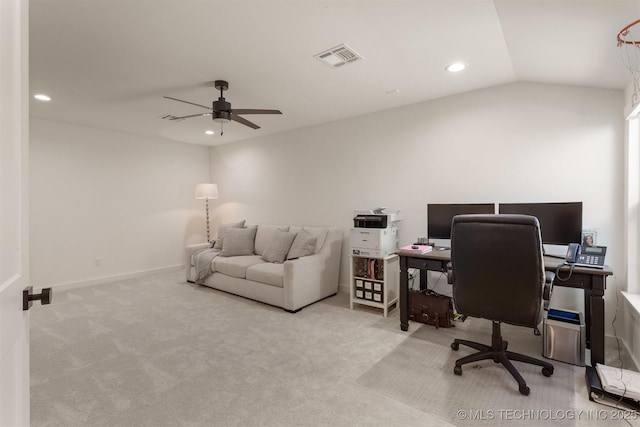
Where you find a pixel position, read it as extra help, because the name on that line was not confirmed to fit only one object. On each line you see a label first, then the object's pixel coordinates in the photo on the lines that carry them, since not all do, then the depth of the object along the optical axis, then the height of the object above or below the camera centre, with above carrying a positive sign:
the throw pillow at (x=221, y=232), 4.97 -0.36
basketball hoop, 1.80 +1.07
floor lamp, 5.63 +0.36
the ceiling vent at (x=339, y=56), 2.41 +1.29
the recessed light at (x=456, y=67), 2.67 +1.30
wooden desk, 2.20 -0.59
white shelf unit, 3.44 -0.81
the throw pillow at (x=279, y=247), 4.17 -0.51
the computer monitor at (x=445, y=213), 3.01 -0.01
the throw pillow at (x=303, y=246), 4.09 -0.47
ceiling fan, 2.92 +0.98
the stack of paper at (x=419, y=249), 2.96 -0.36
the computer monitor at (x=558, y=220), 2.54 -0.06
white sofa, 3.55 -0.80
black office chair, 1.94 -0.41
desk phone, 2.29 -0.33
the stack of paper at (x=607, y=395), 1.84 -1.13
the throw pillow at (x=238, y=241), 4.66 -0.47
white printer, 3.45 -0.25
